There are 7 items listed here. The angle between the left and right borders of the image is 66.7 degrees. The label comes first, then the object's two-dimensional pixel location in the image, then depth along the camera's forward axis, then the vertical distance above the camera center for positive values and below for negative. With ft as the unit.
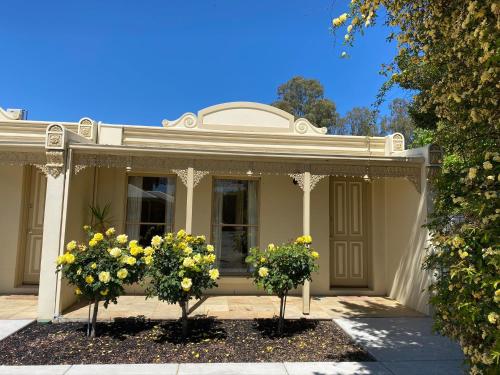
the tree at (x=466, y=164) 7.69 +1.63
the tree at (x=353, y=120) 106.40 +31.05
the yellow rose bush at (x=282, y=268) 17.31 -1.74
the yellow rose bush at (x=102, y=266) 16.24 -1.71
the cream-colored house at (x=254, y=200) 23.38 +2.01
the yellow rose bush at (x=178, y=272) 15.96 -1.86
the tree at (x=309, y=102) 103.35 +35.11
